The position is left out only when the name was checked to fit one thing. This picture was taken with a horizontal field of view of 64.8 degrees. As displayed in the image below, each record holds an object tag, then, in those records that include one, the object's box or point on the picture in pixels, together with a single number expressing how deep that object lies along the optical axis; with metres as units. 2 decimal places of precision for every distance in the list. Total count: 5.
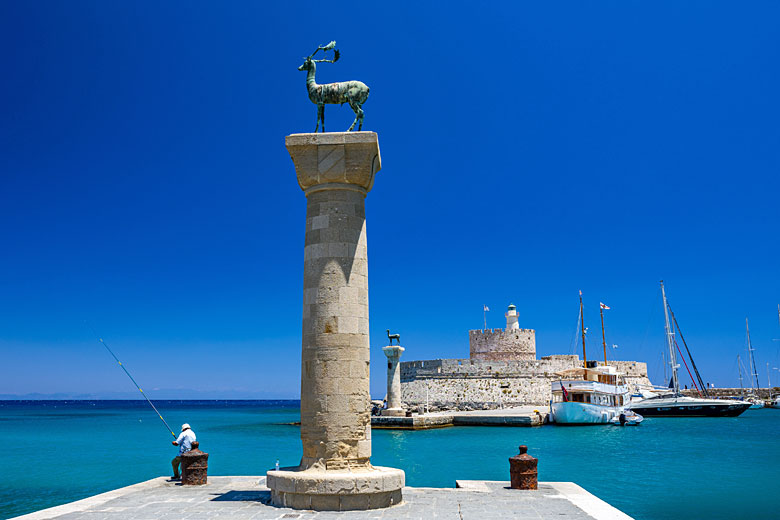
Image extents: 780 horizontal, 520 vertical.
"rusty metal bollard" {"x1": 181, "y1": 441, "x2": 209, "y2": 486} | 9.41
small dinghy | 35.22
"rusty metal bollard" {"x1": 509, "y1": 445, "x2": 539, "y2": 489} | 8.78
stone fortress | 41.22
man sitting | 9.93
